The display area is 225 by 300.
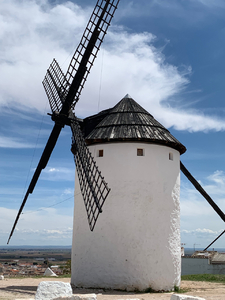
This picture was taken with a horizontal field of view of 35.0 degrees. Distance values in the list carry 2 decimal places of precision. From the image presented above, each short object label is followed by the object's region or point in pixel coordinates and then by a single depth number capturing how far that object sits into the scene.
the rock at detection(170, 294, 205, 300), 6.30
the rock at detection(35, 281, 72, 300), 7.19
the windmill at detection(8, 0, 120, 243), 11.43
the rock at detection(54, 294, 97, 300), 6.26
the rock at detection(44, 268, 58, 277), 17.09
